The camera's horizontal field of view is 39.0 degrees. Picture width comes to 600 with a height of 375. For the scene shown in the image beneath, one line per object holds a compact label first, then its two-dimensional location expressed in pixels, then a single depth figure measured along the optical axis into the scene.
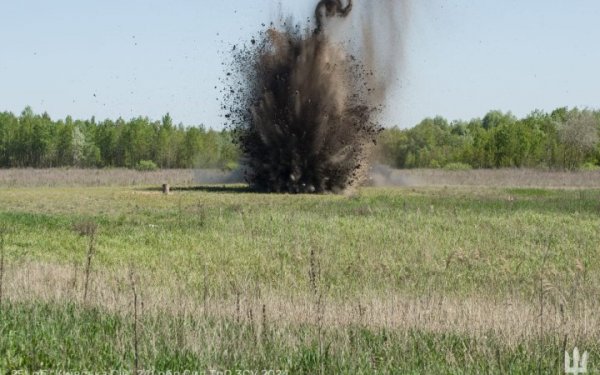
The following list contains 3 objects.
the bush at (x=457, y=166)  88.19
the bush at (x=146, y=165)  99.12
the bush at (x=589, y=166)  85.71
